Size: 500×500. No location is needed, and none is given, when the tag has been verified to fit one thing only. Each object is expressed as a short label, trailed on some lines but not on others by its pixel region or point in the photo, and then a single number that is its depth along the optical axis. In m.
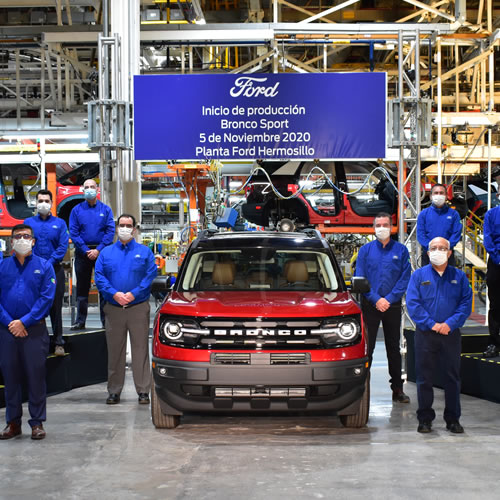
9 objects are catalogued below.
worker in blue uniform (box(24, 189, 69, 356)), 8.36
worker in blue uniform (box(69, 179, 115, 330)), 9.06
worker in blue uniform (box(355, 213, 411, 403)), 7.79
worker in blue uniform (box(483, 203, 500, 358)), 7.90
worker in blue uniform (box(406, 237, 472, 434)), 6.30
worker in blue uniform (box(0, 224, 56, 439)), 6.27
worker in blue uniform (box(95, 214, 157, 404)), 7.70
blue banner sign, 9.24
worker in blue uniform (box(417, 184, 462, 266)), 9.14
